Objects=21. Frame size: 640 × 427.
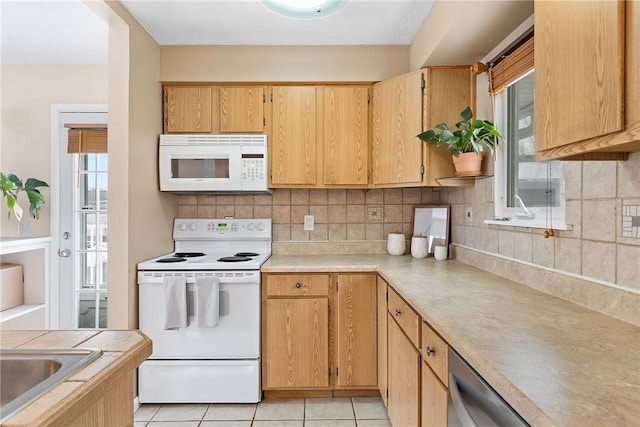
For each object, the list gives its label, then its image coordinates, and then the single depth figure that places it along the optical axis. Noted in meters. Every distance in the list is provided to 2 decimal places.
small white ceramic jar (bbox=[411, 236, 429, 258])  2.76
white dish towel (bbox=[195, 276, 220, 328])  2.31
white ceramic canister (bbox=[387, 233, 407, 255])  2.88
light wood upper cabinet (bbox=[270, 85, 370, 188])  2.76
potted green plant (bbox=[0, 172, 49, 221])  2.88
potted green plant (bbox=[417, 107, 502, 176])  2.13
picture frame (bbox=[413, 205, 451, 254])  2.75
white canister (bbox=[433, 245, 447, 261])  2.63
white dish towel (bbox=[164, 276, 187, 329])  2.31
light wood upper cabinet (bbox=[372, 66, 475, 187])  2.46
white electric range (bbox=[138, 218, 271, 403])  2.36
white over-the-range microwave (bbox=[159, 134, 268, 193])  2.69
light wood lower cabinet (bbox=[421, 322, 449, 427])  1.23
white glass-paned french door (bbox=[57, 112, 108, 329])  3.18
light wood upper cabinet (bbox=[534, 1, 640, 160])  0.83
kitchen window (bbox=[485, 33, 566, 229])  1.70
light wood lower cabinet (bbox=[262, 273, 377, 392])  2.41
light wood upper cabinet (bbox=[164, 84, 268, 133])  2.77
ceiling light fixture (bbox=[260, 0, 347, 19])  1.78
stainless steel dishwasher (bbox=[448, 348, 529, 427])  0.83
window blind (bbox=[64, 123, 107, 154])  3.18
